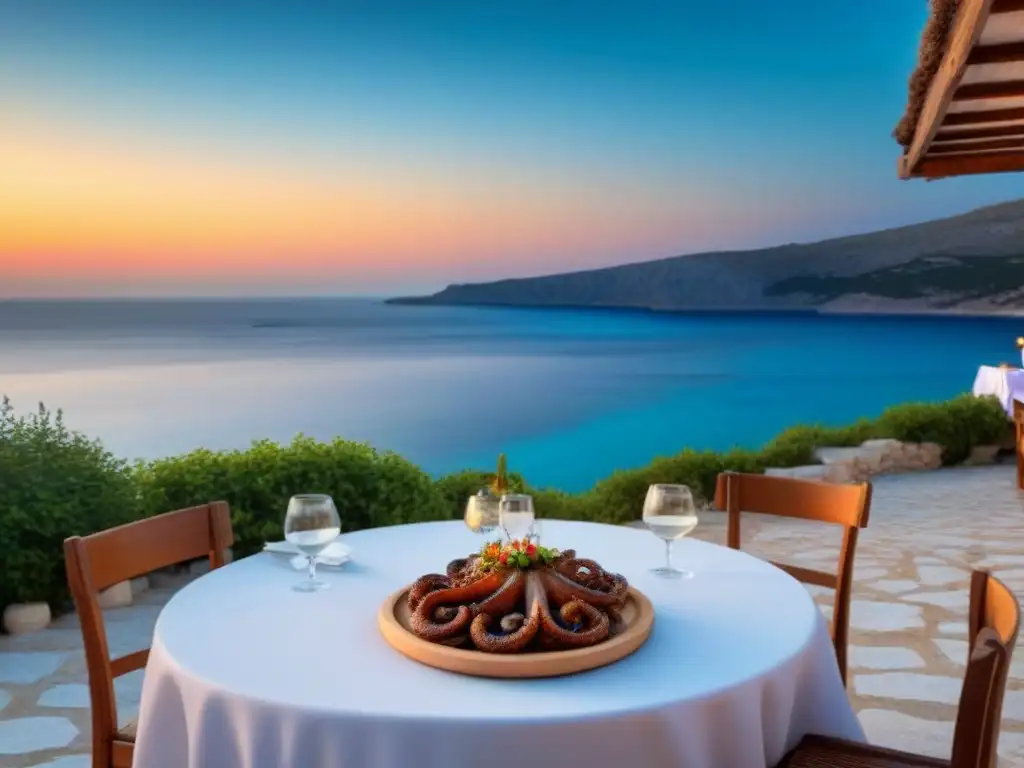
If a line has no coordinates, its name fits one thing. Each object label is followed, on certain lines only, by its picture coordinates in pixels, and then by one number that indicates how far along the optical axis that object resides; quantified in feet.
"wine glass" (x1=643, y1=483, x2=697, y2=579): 6.53
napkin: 6.87
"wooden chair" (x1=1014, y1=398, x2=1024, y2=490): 22.18
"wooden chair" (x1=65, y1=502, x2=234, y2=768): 6.42
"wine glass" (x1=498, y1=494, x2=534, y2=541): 6.50
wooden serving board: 4.68
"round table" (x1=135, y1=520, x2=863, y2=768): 4.24
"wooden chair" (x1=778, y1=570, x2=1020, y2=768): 4.51
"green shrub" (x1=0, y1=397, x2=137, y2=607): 12.92
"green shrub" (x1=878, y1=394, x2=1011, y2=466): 27.63
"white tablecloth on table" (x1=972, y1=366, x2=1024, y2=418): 26.49
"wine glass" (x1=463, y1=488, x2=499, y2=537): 7.25
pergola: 9.36
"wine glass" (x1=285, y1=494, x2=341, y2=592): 6.27
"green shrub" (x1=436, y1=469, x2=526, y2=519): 19.93
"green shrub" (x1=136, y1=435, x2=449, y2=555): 14.82
